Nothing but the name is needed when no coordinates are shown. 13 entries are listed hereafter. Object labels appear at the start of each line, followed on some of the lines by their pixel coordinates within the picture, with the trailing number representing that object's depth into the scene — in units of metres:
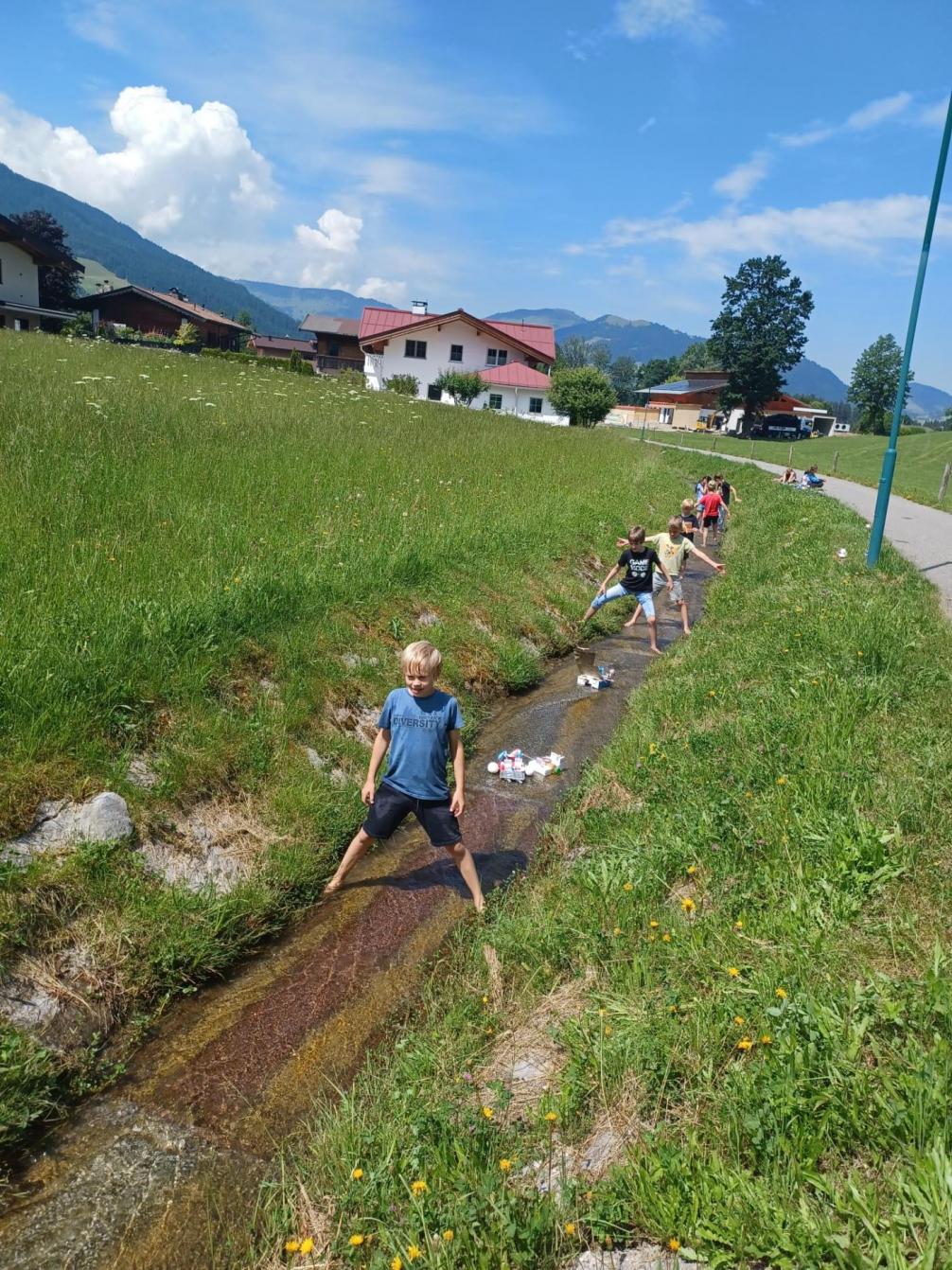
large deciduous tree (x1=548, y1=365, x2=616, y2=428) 51.06
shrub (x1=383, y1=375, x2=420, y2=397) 50.34
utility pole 11.91
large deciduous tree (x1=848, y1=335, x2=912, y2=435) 109.69
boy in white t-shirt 11.62
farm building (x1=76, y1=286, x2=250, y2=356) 67.94
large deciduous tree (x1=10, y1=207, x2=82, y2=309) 62.80
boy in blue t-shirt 5.12
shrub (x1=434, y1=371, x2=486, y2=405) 51.75
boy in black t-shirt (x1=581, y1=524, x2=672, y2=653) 10.88
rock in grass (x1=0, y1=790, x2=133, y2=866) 4.46
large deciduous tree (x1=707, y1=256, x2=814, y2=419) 80.31
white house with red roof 56.31
